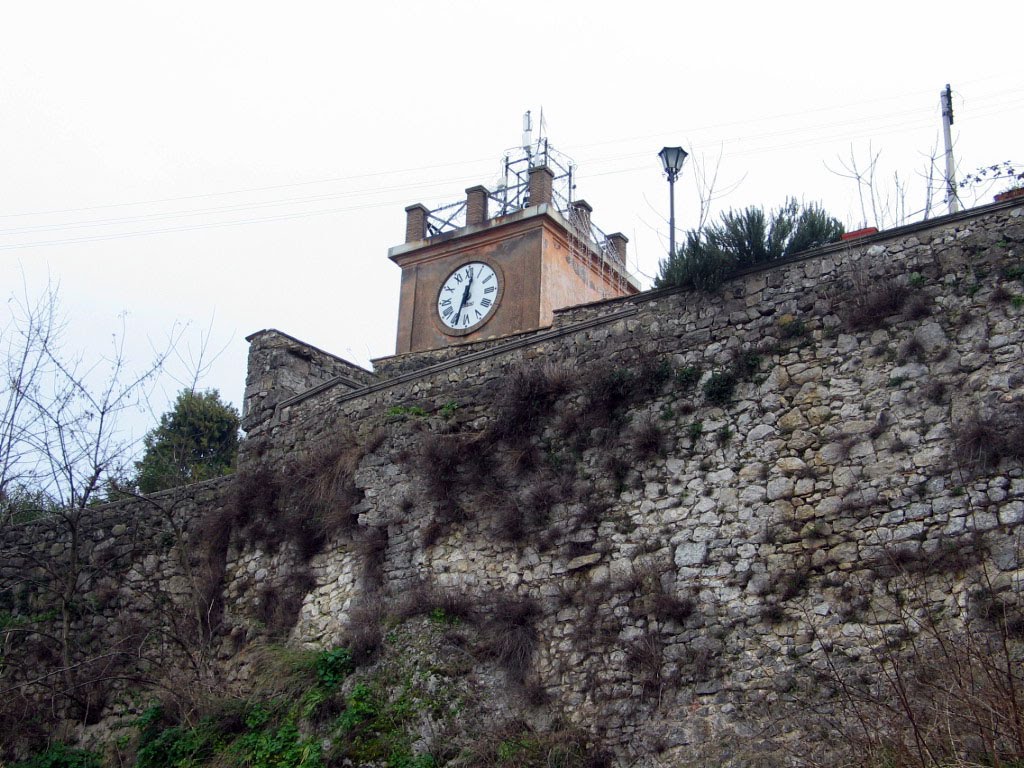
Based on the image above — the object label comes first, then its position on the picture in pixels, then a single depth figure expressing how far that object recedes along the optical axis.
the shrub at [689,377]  10.80
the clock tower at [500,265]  20.31
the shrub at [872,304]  9.94
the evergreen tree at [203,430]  22.34
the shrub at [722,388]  10.52
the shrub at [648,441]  10.71
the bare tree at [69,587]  13.80
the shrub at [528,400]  11.62
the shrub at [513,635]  10.48
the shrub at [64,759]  13.12
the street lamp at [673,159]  17.03
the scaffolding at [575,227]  21.22
